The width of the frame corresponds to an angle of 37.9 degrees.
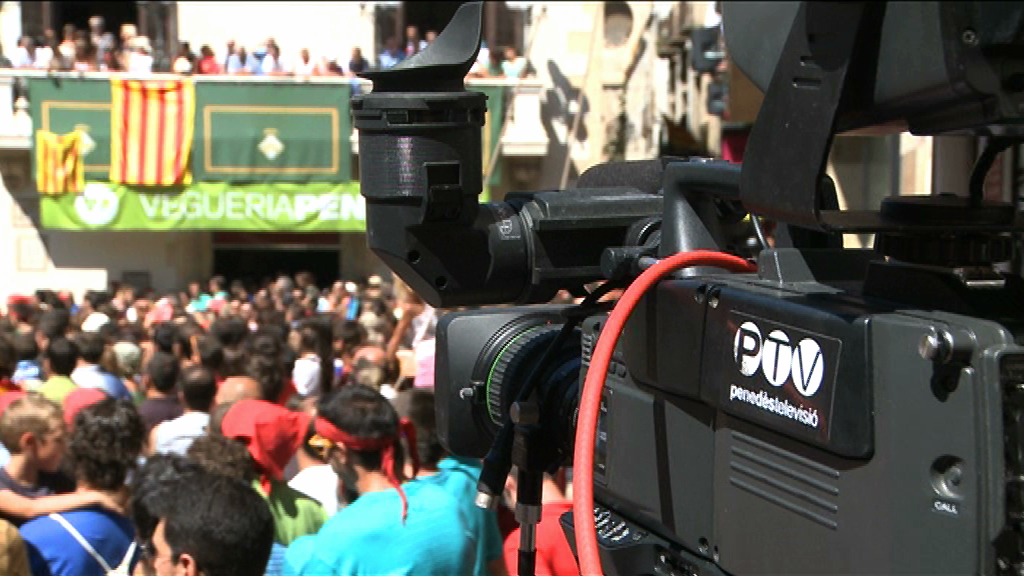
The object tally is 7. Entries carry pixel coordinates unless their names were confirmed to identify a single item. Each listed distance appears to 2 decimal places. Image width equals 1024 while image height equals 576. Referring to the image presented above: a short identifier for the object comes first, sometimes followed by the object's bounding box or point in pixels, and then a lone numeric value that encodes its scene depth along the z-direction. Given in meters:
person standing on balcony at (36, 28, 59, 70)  21.08
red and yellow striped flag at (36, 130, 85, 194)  20.47
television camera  1.54
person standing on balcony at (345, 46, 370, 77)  21.24
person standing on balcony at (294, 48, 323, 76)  21.15
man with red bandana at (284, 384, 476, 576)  3.68
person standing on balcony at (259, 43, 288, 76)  21.23
